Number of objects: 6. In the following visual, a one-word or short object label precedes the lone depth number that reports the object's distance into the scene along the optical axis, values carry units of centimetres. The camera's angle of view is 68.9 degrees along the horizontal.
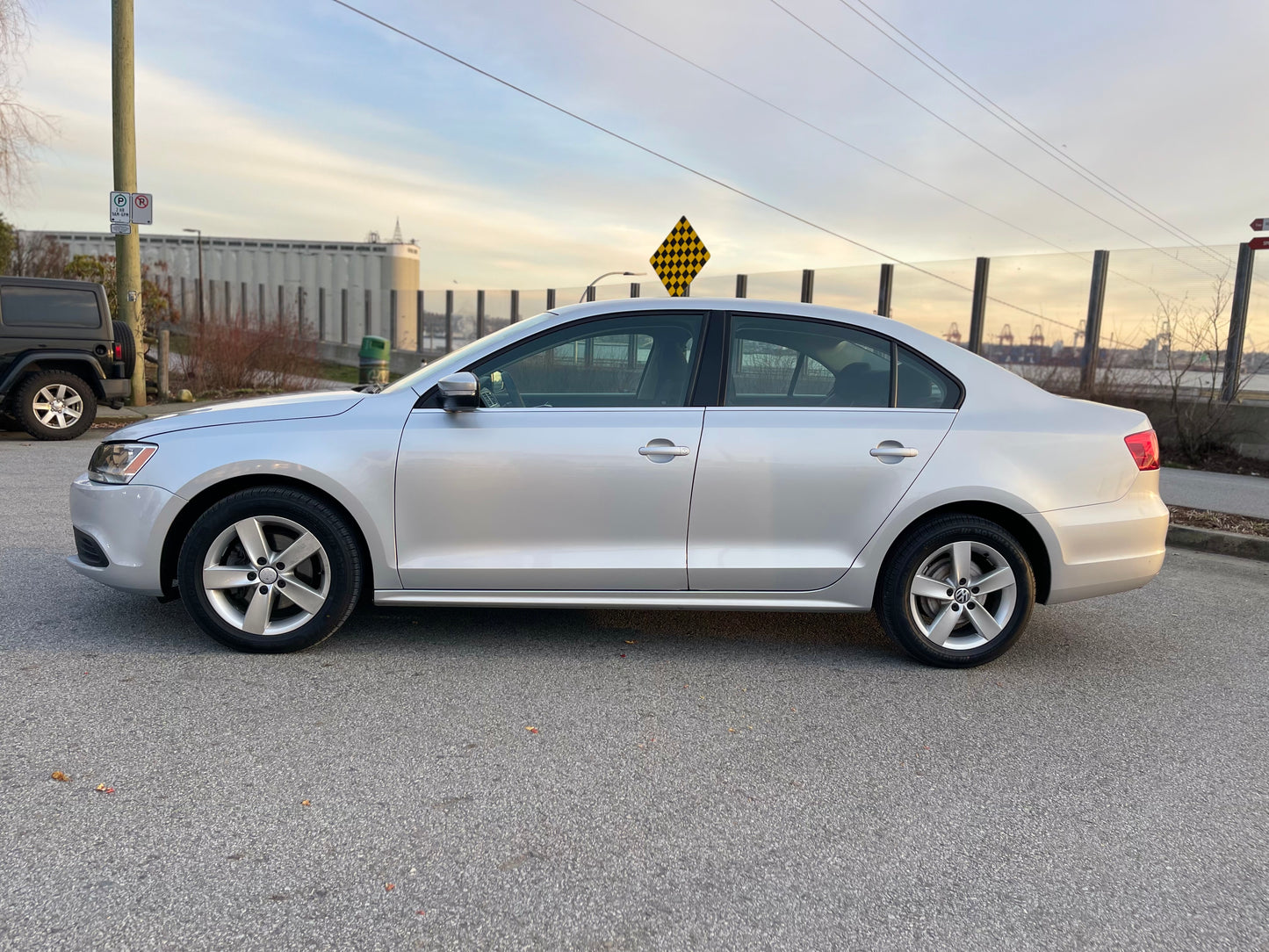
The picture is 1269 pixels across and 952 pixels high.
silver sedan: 395
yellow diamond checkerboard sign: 1315
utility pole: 1327
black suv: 1062
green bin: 1700
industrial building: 3114
